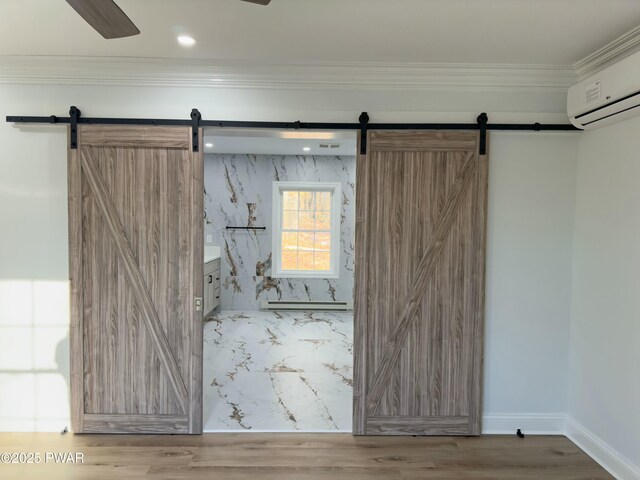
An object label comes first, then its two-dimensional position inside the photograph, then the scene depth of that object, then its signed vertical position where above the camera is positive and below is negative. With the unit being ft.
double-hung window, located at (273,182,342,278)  21.09 -0.40
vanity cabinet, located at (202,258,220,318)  18.24 -2.96
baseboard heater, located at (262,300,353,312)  21.08 -4.20
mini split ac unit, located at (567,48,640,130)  7.00 +2.67
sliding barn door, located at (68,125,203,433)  8.95 -1.28
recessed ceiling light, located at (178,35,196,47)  7.75 +3.70
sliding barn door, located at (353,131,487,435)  9.07 -1.26
